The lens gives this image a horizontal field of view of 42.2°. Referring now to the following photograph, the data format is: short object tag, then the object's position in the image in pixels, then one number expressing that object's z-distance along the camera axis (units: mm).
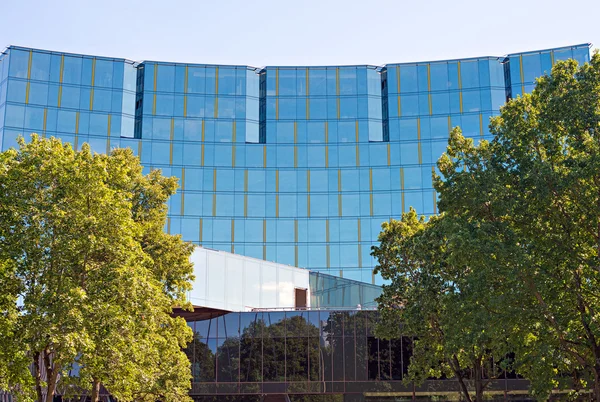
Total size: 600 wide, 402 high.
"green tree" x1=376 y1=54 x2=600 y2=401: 25516
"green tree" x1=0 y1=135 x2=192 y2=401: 22859
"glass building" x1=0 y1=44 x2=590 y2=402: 72375
